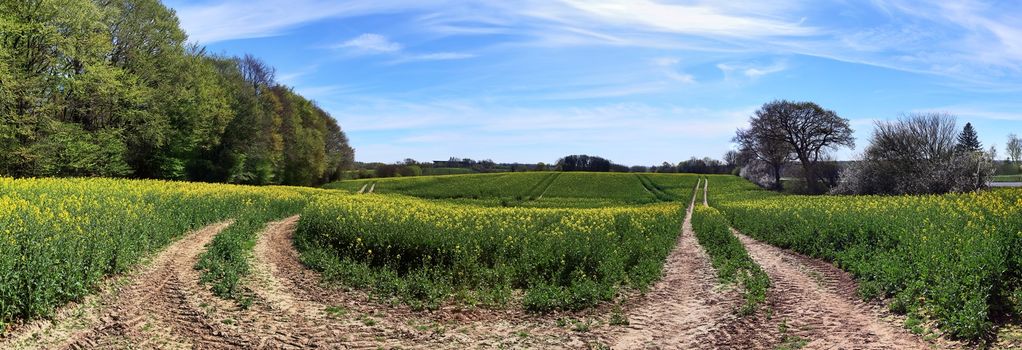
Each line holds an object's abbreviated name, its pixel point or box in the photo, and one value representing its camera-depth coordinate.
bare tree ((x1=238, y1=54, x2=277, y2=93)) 59.72
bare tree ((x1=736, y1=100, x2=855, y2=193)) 59.47
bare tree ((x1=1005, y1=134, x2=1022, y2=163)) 85.25
